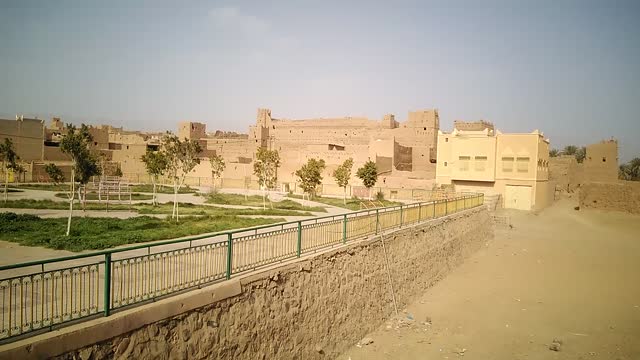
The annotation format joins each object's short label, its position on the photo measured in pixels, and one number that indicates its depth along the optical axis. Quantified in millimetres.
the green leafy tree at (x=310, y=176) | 31906
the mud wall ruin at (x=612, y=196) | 38156
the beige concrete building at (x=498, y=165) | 37000
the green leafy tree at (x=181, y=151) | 22406
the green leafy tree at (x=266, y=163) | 32156
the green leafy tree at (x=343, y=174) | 35100
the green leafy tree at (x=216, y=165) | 45688
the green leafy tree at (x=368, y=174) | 34344
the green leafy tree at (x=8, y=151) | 28625
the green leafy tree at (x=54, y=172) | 19891
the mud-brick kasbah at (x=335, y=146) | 44094
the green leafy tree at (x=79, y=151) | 15970
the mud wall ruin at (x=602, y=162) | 48406
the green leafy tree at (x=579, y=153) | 102494
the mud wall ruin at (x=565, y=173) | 53781
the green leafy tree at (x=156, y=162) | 26169
